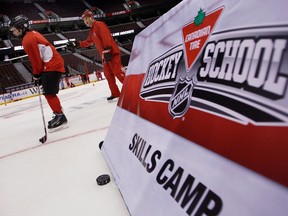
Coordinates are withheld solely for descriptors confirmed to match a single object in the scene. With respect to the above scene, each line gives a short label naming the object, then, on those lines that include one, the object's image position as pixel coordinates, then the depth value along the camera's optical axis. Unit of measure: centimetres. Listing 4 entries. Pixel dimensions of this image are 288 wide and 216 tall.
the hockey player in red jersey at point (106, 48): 341
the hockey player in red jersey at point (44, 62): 245
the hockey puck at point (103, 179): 111
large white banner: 42
